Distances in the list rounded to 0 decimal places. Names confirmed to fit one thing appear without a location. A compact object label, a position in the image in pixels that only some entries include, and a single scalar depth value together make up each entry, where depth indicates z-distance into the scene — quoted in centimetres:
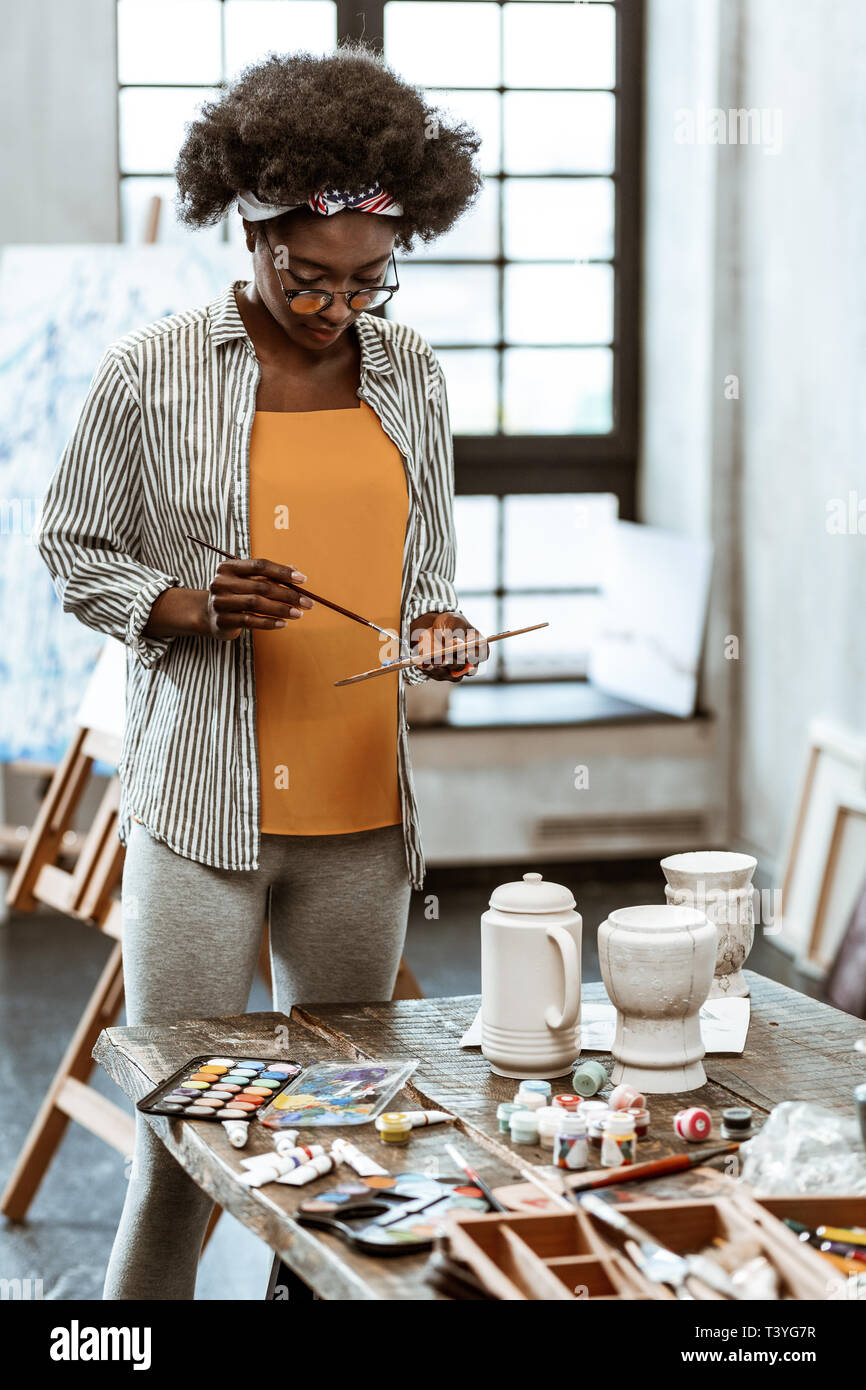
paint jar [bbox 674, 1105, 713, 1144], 287
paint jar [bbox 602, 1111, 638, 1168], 281
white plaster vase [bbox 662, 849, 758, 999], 323
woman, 330
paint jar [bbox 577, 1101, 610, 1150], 286
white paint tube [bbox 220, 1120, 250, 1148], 285
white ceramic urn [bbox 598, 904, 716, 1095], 296
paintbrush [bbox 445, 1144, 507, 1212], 272
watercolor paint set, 293
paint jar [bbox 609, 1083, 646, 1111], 291
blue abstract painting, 588
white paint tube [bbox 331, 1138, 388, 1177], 280
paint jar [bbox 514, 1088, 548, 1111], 294
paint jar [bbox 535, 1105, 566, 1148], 286
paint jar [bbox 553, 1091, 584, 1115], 292
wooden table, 268
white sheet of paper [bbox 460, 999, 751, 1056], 314
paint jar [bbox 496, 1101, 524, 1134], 290
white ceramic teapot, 300
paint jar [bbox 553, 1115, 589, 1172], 281
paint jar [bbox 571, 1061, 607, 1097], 299
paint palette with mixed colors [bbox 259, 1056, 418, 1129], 292
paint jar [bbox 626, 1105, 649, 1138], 288
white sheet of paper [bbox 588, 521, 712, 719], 753
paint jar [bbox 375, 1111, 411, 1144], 287
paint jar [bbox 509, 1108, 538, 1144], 287
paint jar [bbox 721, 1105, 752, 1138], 287
